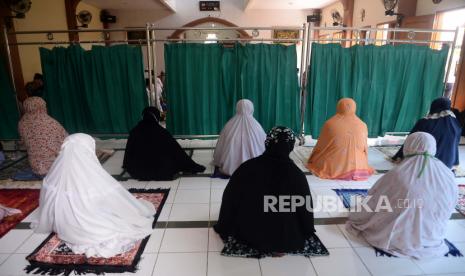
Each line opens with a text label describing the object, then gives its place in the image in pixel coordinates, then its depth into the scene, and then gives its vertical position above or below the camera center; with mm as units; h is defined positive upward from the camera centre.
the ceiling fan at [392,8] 5824 +845
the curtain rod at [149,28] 4177 +360
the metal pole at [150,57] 4283 -17
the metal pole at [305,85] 4436 -440
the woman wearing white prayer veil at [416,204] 2275 -1091
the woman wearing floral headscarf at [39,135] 3621 -895
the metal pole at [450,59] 4641 -77
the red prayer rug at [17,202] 2832 -1467
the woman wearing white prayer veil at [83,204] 2393 -1135
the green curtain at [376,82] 4582 -399
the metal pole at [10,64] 4385 -103
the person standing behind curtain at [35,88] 4848 -471
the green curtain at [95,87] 4504 -437
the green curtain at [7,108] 4652 -760
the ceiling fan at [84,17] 7717 +966
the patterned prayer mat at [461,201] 3093 -1504
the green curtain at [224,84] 4480 -409
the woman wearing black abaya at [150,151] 3707 -1112
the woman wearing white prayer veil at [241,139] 3715 -979
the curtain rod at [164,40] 4313 +212
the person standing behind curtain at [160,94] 4666 -635
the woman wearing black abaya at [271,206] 2236 -1073
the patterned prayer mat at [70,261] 2248 -1483
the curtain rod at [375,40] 4359 +198
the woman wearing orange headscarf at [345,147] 3672 -1078
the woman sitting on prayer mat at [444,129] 3775 -898
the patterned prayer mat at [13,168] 3923 -1439
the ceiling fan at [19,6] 4981 +805
